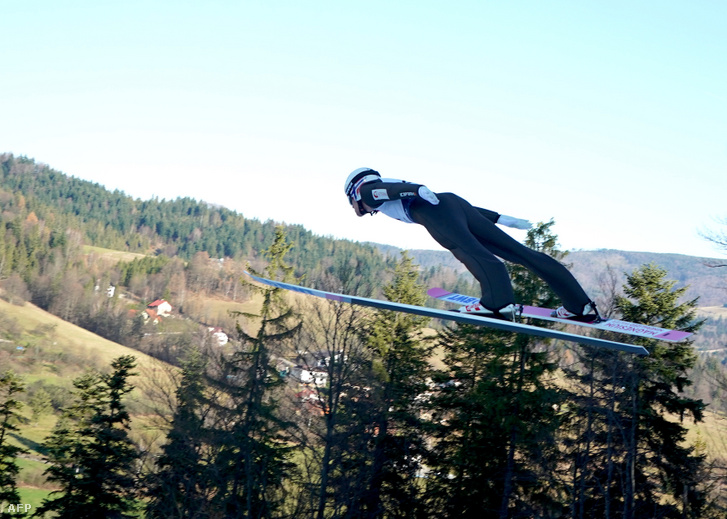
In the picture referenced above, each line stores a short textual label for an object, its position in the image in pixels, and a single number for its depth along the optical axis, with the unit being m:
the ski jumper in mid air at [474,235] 5.65
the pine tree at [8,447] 19.14
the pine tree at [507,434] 18.05
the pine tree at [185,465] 17.81
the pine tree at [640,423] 17.28
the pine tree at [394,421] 18.94
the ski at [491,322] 5.33
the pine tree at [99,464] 18.17
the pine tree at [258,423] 17.97
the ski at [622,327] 6.09
